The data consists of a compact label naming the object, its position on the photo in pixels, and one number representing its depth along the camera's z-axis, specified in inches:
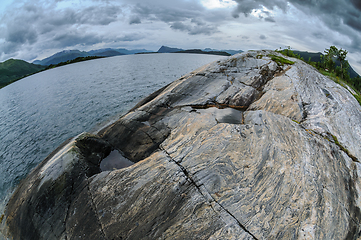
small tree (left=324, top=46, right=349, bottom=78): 1782.7
